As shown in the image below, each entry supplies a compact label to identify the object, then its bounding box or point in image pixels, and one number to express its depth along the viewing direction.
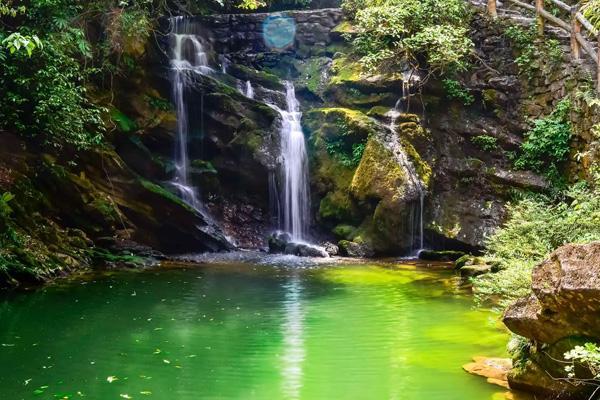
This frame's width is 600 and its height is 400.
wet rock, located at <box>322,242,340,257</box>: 17.05
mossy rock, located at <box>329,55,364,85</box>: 19.75
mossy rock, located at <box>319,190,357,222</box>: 17.44
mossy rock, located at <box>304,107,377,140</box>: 18.12
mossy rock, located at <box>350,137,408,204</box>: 16.55
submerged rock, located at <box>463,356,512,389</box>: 5.64
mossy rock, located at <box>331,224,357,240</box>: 17.09
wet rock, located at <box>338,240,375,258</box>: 16.42
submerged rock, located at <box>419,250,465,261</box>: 15.78
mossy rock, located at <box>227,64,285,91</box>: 21.02
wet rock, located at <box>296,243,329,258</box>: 16.48
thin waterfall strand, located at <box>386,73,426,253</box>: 16.72
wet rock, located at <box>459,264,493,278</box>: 11.48
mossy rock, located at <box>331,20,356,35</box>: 21.62
